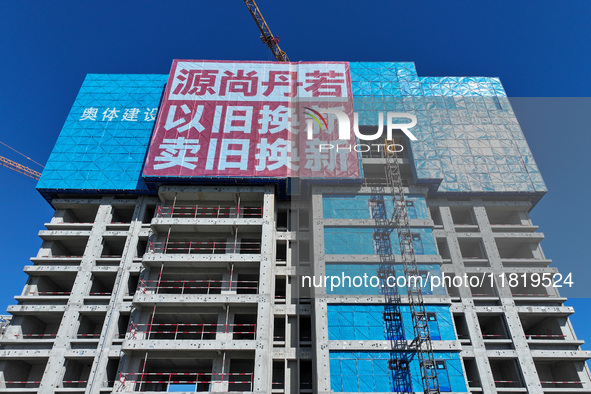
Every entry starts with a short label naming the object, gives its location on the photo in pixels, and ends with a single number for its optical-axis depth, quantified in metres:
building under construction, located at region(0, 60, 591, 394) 36.75
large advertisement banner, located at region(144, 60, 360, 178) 45.06
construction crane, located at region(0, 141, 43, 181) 82.88
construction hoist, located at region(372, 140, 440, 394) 34.19
